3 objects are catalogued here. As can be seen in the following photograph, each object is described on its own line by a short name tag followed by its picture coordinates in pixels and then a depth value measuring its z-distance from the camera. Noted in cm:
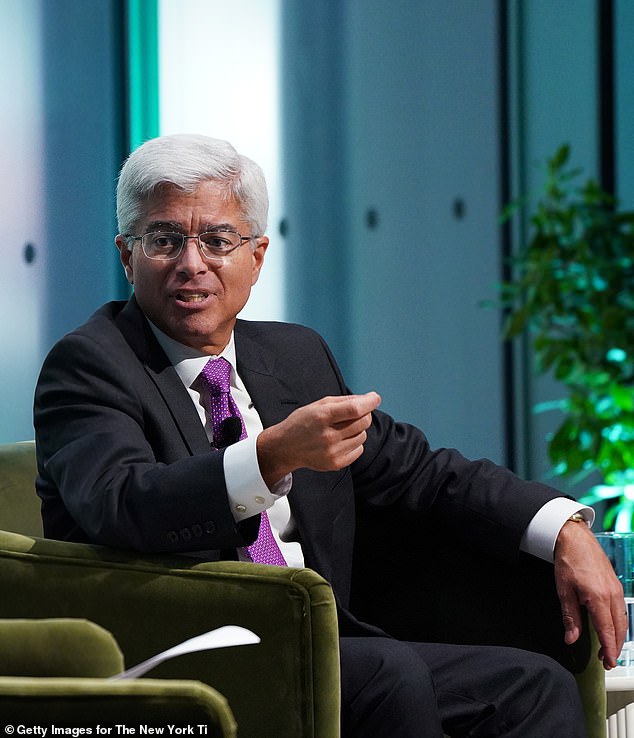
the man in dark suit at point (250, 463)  591
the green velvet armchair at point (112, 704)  563
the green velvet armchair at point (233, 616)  583
